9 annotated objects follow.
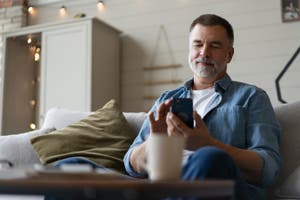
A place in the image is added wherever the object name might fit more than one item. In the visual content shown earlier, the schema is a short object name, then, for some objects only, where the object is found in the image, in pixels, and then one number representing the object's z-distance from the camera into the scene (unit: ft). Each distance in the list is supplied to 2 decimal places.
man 3.34
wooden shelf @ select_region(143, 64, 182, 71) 13.88
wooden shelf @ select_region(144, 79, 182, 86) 13.75
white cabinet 13.44
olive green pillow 6.72
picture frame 12.48
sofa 5.32
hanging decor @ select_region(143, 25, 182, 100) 13.91
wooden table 2.13
